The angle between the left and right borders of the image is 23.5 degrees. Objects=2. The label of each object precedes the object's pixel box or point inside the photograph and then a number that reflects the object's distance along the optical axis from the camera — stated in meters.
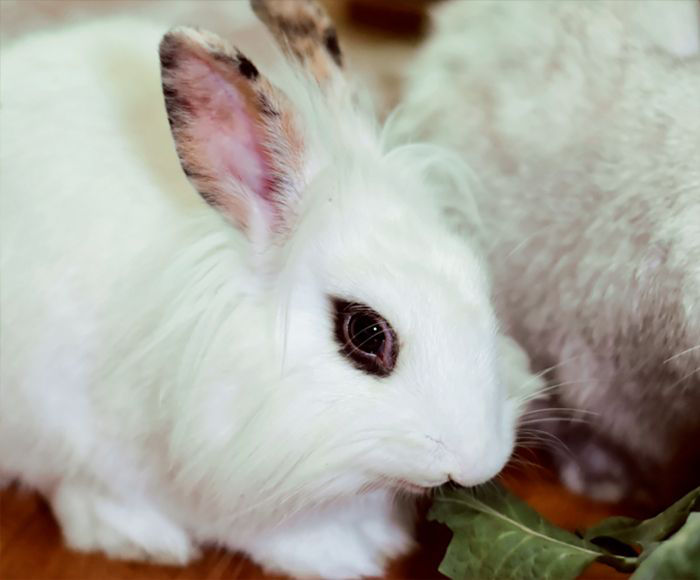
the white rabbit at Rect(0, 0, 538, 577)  0.45
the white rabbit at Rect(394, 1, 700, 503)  0.49
